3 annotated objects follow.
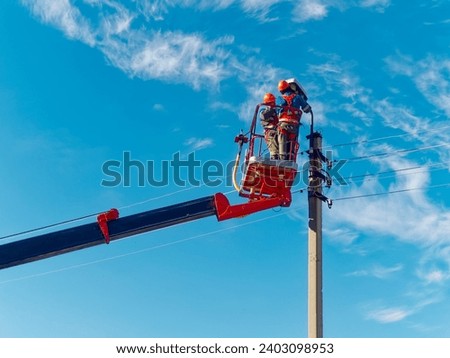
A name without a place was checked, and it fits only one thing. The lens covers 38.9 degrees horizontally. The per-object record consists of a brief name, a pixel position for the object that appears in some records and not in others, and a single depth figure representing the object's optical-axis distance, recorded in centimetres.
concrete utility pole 1258
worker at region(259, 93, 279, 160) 1502
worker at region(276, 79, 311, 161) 1458
